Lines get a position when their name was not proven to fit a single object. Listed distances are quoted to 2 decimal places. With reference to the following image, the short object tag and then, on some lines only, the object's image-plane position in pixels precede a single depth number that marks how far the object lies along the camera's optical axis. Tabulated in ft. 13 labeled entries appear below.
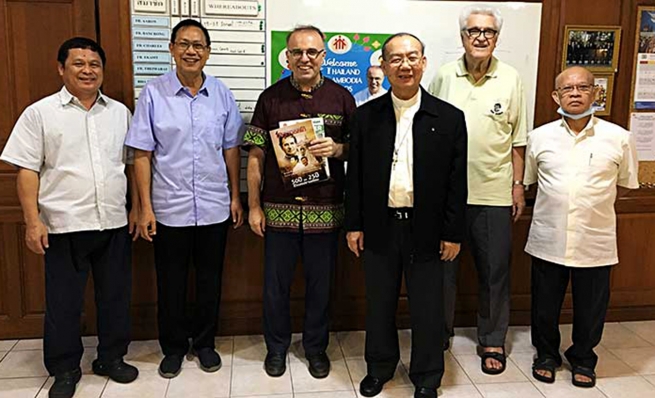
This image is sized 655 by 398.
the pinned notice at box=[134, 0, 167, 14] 9.43
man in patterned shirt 8.59
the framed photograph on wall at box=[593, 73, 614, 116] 10.62
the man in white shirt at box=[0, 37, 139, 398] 7.97
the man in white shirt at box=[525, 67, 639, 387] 8.54
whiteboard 9.80
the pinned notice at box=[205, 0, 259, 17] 9.60
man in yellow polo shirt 8.97
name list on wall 9.52
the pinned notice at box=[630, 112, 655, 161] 10.89
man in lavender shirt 8.52
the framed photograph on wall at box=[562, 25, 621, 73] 10.43
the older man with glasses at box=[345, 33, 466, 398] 7.80
